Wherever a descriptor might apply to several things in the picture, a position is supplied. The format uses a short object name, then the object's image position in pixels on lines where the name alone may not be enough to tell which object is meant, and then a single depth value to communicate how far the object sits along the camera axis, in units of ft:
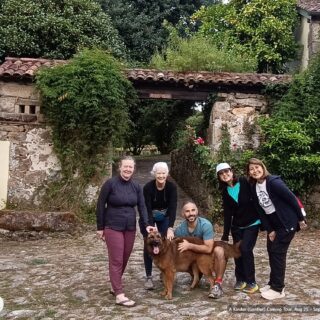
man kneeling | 16.52
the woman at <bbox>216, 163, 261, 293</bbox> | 16.53
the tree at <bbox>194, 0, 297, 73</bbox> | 51.72
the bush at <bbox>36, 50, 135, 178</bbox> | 31.55
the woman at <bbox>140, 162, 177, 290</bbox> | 17.08
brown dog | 16.22
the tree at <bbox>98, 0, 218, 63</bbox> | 61.36
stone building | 33.09
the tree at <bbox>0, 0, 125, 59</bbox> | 47.09
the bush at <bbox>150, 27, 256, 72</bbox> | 37.33
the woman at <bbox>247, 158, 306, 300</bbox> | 15.69
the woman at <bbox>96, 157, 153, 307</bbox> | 15.99
